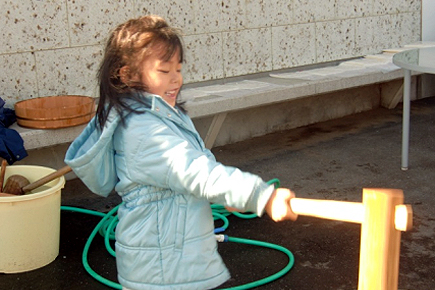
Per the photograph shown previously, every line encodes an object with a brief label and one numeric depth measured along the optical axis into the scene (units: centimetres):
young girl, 201
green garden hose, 325
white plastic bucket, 329
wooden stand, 148
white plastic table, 422
